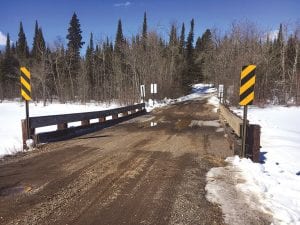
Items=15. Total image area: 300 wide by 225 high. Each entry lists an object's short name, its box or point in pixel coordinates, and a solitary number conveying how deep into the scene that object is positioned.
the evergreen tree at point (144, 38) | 39.00
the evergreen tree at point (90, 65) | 54.97
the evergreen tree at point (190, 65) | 50.79
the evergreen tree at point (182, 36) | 65.26
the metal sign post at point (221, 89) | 26.10
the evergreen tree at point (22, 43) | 68.03
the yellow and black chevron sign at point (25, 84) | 8.13
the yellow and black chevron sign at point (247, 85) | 6.26
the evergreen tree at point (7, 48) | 64.51
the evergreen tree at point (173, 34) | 48.61
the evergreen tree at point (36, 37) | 63.62
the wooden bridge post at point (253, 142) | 6.36
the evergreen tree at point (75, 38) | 58.32
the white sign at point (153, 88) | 26.58
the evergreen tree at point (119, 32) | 65.39
